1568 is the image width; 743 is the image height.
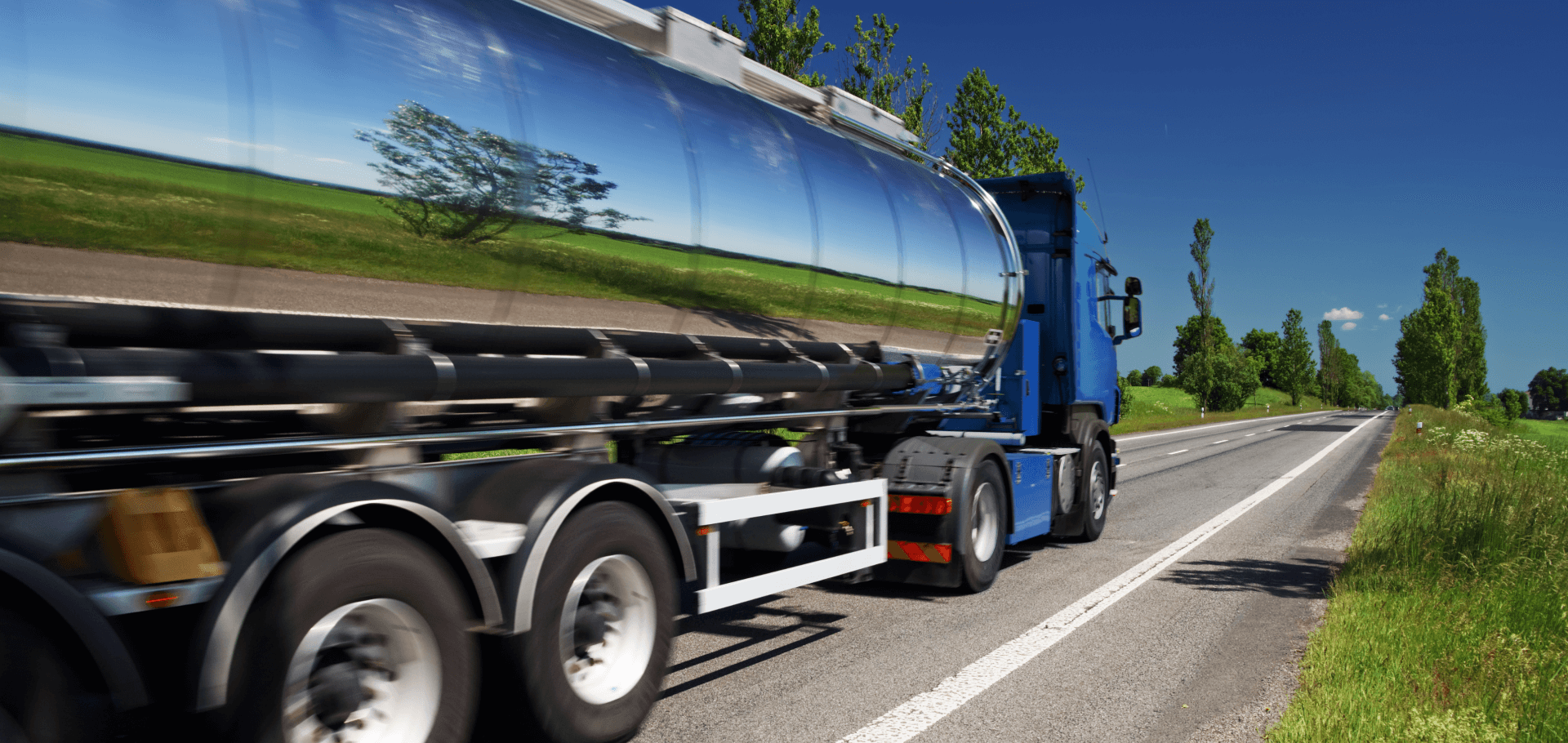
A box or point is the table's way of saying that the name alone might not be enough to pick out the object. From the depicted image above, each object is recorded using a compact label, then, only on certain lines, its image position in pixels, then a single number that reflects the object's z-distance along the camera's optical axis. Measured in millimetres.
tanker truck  2672
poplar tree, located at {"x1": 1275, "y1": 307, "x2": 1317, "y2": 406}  118875
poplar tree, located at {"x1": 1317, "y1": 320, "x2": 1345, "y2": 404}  135875
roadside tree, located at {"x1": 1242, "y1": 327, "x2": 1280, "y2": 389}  135500
